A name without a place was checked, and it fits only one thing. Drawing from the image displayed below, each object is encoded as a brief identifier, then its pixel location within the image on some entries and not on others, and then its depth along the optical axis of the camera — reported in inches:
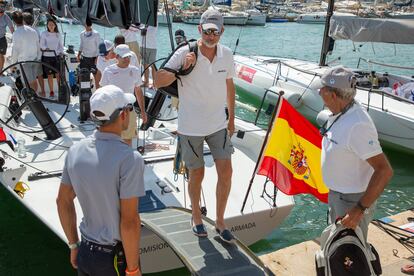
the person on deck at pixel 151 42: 386.0
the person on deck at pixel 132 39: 390.3
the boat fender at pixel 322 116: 342.7
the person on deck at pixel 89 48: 362.6
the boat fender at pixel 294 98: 455.8
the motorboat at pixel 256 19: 2120.8
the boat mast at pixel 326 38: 532.2
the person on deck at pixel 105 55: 291.1
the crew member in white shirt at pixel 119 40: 299.0
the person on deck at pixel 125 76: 229.3
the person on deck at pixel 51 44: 339.0
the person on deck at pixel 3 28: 402.0
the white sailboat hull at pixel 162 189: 185.3
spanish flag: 184.5
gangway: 140.4
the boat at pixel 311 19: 2266.2
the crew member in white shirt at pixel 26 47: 319.0
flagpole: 178.4
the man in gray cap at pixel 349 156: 113.0
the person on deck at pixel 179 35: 331.0
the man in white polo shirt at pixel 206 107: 144.2
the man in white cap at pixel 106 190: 100.7
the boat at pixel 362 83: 386.6
